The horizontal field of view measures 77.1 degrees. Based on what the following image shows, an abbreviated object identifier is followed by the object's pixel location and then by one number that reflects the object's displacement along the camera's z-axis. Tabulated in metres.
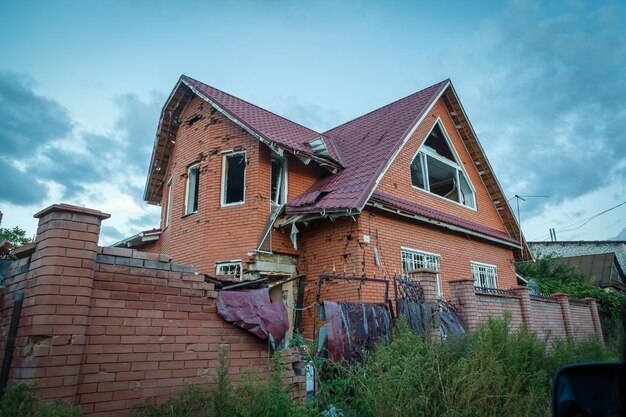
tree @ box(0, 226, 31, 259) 20.42
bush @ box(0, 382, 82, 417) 2.80
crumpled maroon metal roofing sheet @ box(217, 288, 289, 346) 4.76
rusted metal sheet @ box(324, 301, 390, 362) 5.75
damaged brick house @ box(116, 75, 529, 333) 9.36
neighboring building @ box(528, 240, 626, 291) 28.61
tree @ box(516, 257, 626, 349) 16.06
